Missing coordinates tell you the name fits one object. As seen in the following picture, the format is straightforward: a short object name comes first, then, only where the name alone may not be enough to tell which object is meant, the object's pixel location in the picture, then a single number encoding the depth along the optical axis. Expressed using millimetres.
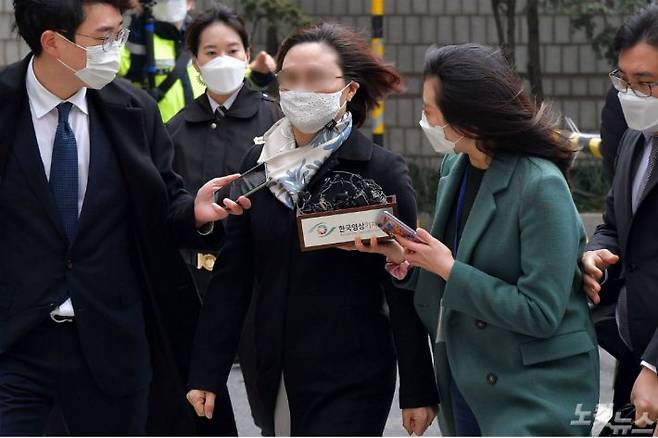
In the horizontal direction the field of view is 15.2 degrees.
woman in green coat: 6546
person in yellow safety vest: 13248
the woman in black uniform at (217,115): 10741
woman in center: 7330
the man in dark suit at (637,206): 7259
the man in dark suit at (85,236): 7478
